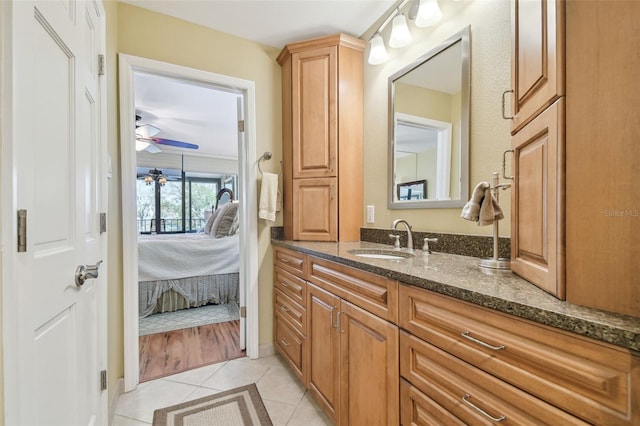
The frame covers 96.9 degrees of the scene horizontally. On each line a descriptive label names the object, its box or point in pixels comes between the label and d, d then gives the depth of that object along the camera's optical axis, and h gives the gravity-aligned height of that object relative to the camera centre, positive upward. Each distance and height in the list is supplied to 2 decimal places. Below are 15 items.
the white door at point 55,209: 0.66 +0.01
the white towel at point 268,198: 2.19 +0.11
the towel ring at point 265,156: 2.27 +0.45
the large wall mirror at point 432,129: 1.45 +0.49
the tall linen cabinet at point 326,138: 2.10 +0.56
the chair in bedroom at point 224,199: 6.78 +0.31
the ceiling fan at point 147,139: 3.79 +1.08
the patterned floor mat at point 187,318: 2.74 -1.12
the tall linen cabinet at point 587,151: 0.54 +0.13
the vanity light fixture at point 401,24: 1.53 +1.09
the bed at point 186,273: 3.04 -0.69
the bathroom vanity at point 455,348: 0.52 -0.35
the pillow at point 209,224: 4.23 -0.19
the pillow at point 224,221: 3.75 -0.12
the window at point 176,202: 6.29 +0.24
